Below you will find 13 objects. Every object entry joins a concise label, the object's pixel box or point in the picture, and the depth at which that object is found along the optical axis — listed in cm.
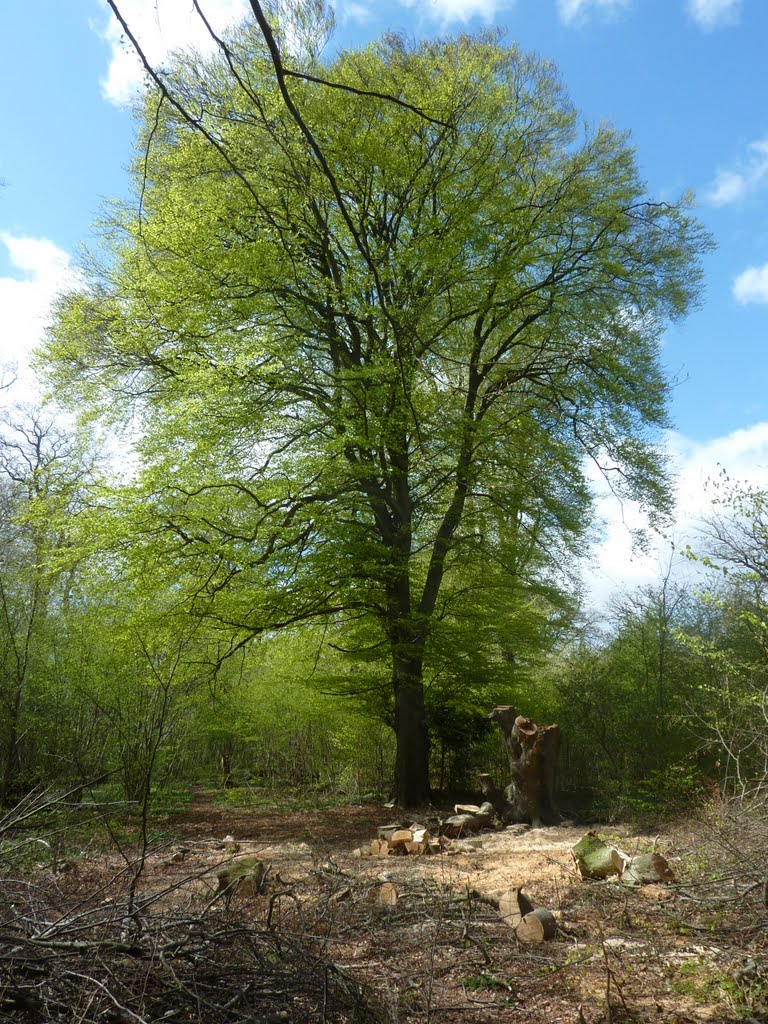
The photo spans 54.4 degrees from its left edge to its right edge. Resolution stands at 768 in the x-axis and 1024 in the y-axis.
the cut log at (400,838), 792
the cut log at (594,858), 588
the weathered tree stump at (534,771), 1029
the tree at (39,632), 956
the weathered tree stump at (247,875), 528
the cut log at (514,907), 470
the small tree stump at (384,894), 515
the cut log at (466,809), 1019
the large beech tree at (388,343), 1045
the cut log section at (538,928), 439
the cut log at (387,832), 820
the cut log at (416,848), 784
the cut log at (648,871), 550
